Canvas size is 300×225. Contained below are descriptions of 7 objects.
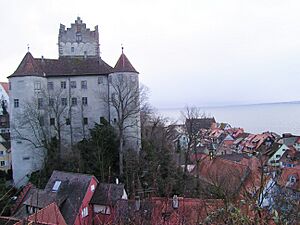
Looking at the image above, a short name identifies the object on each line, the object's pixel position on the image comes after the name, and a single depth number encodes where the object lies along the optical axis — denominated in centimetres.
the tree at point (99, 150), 2489
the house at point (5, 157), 3844
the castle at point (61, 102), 2794
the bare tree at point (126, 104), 2788
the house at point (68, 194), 1794
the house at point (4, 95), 5862
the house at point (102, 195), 1811
